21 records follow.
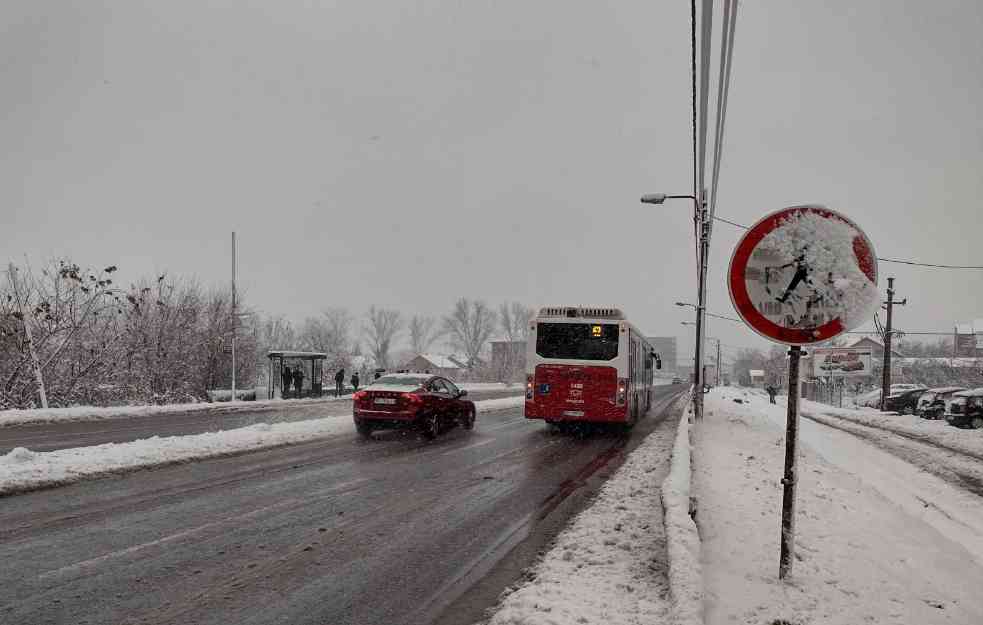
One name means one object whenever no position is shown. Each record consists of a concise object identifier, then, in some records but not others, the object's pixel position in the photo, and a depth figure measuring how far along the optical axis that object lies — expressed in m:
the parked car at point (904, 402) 38.16
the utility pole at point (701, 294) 21.95
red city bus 15.81
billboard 69.00
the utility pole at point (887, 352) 38.44
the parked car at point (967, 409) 24.78
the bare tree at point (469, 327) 110.88
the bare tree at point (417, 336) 127.75
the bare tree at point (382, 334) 115.25
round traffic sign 4.06
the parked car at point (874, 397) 51.10
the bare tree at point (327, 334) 98.31
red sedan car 15.11
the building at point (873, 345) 104.03
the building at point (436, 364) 109.84
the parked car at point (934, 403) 30.98
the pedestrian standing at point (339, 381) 39.34
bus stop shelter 34.41
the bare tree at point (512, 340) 83.00
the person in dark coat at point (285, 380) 34.31
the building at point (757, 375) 116.94
